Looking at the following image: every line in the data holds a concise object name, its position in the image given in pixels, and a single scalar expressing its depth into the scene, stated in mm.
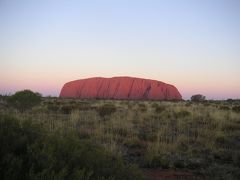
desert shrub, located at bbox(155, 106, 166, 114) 18881
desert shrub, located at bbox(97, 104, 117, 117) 15602
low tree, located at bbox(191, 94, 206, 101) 65062
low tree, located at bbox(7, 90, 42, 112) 16750
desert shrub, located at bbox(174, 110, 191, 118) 16205
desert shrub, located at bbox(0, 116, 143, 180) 2885
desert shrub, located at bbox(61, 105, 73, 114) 17433
